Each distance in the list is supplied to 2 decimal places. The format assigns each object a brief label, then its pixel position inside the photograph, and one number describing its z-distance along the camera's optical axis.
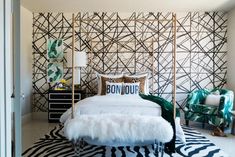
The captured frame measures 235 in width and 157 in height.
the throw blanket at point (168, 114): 2.17
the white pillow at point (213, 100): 3.24
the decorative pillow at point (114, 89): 3.19
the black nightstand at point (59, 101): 3.57
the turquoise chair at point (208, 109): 3.00
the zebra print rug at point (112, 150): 2.17
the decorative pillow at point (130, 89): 3.17
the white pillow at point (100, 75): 3.34
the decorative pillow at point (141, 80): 3.32
